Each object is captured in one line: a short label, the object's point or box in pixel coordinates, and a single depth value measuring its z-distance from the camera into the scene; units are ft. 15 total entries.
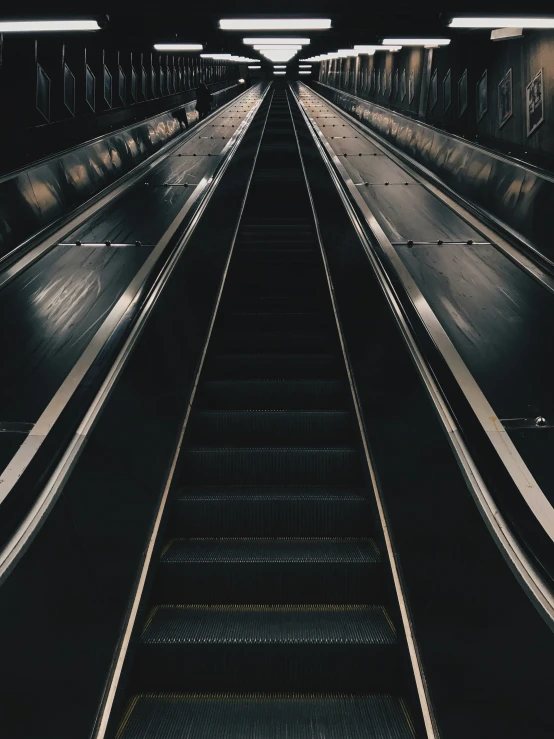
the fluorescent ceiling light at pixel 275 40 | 26.24
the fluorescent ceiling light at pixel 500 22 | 14.69
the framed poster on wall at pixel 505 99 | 26.66
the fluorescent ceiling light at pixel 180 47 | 30.09
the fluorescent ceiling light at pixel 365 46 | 33.58
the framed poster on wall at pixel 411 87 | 47.65
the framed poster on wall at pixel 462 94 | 33.94
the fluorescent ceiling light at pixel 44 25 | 15.44
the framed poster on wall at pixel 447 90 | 37.14
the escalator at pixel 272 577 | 7.30
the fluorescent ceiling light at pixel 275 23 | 16.93
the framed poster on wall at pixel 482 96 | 30.22
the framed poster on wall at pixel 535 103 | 22.99
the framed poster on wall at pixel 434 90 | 40.32
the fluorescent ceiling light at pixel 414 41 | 23.83
